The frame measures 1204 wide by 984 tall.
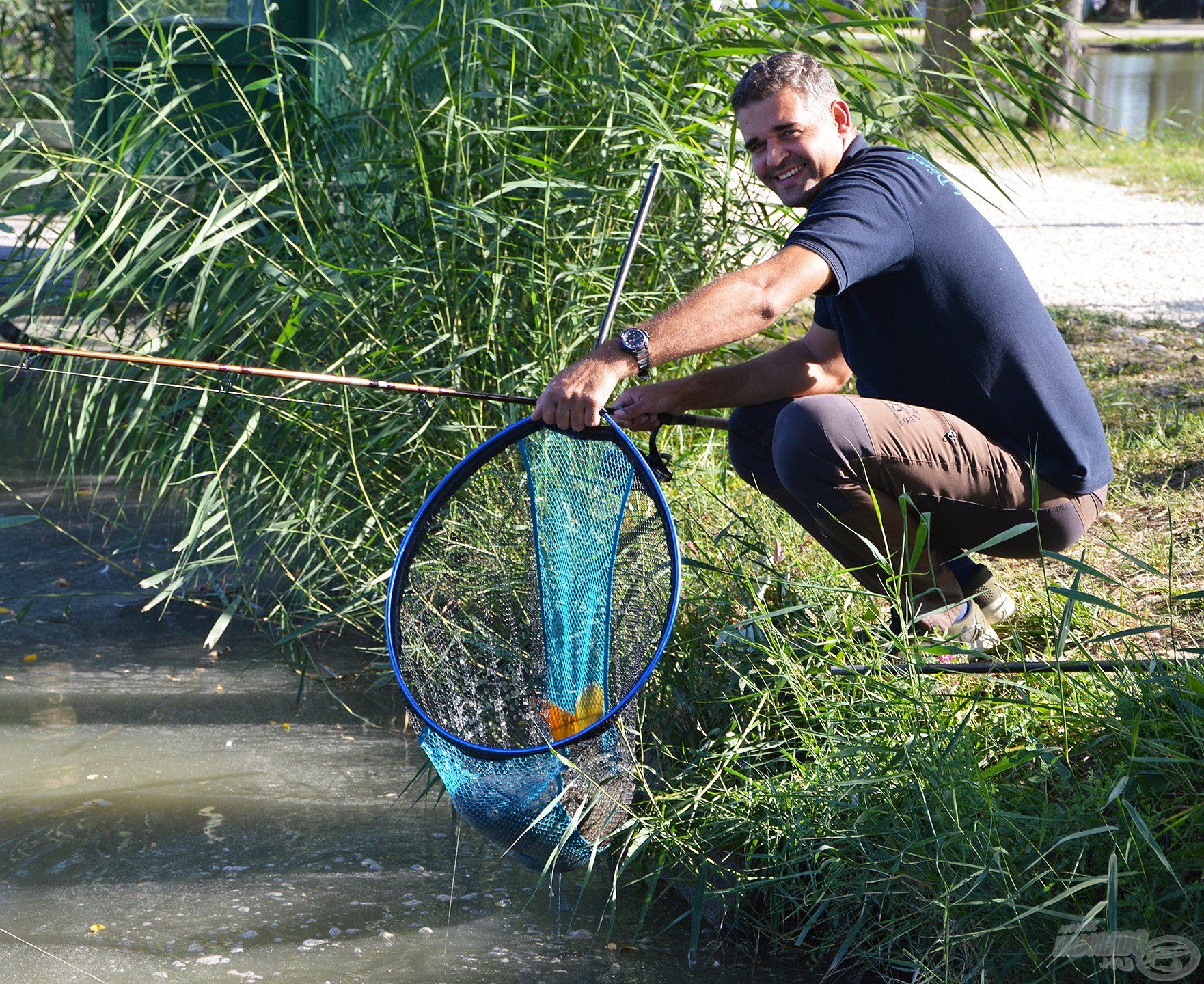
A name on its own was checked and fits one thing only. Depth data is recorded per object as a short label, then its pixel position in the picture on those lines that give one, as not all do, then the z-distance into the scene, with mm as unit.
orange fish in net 5242
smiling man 5254
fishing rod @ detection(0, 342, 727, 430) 5207
